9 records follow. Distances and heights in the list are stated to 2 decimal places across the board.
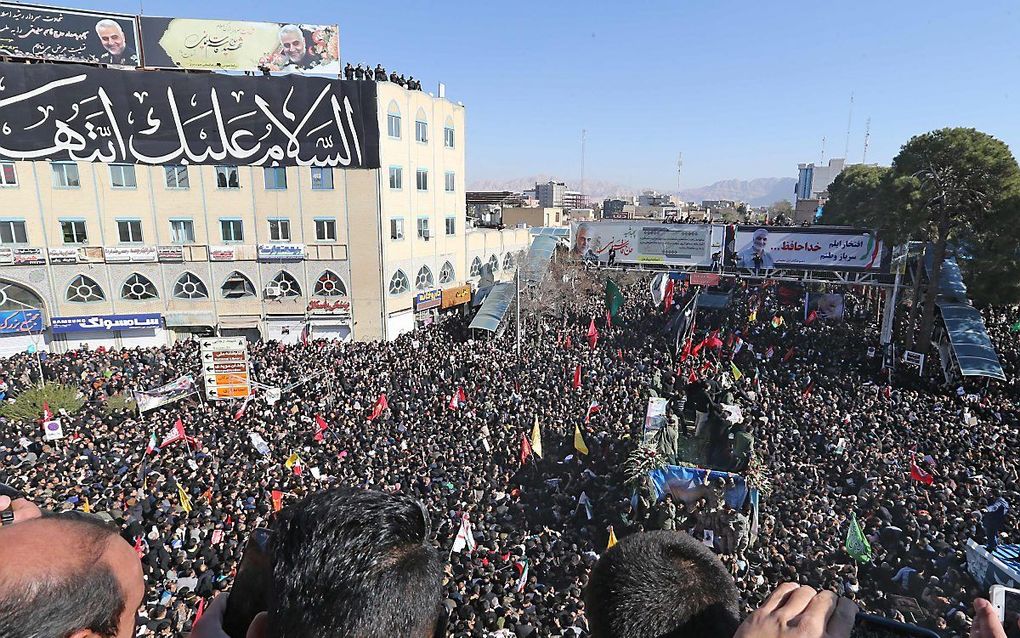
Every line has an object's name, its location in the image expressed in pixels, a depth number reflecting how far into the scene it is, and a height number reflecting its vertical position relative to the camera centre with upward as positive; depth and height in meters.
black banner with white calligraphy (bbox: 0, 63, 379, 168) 22.00 +3.37
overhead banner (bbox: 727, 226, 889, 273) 23.41 -1.78
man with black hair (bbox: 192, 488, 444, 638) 1.33 -0.87
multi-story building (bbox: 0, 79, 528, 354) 22.84 -1.86
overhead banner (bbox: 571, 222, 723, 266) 26.75 -1.72
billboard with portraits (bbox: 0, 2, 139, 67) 22.41 +6.56
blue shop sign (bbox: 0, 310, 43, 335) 22.98 -4.78
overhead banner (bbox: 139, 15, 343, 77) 23.33 +6.52
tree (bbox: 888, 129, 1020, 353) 18.78 +0.54
